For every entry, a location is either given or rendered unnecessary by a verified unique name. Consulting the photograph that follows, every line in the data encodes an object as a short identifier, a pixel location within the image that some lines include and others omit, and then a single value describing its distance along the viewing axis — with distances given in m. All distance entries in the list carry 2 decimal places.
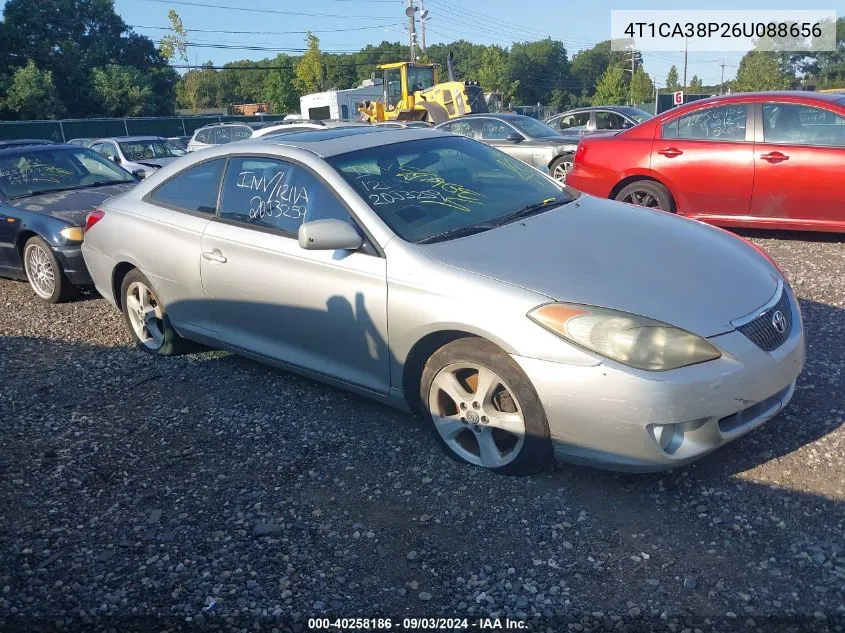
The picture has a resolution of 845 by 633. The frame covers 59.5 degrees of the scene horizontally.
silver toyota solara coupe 3.09
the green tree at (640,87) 65.50
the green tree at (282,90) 60.31
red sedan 6.89
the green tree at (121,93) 50.00
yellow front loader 23.02
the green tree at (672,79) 84.69
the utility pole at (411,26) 46.03
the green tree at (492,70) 64.38
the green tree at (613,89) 61.41
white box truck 42.38
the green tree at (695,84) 86.09
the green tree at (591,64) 98.12
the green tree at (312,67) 55.22
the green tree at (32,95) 43.38
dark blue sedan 7.12
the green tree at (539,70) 90.94
